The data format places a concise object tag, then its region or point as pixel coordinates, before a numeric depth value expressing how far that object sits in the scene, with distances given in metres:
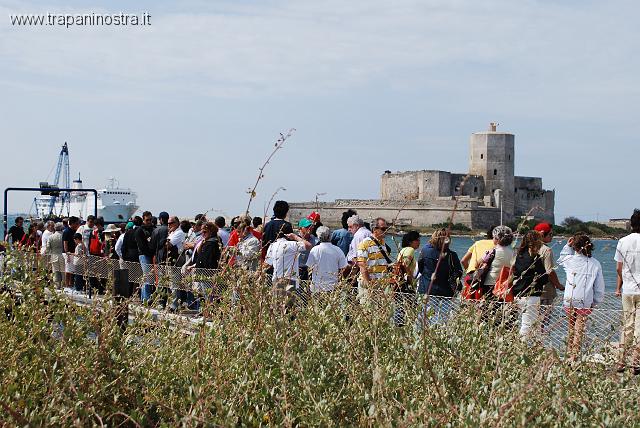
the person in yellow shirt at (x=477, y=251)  13.64
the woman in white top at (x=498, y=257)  12.67
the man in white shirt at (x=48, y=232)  21.54
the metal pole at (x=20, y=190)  30.59
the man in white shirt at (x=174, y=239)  18.47
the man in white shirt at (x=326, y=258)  14.18
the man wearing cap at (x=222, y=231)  17.69
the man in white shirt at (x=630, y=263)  12.63
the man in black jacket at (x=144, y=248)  19.84
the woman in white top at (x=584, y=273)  13.03
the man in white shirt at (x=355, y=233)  14.67
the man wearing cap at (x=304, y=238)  14.89
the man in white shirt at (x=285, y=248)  12.97
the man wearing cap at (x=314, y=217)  14.06
